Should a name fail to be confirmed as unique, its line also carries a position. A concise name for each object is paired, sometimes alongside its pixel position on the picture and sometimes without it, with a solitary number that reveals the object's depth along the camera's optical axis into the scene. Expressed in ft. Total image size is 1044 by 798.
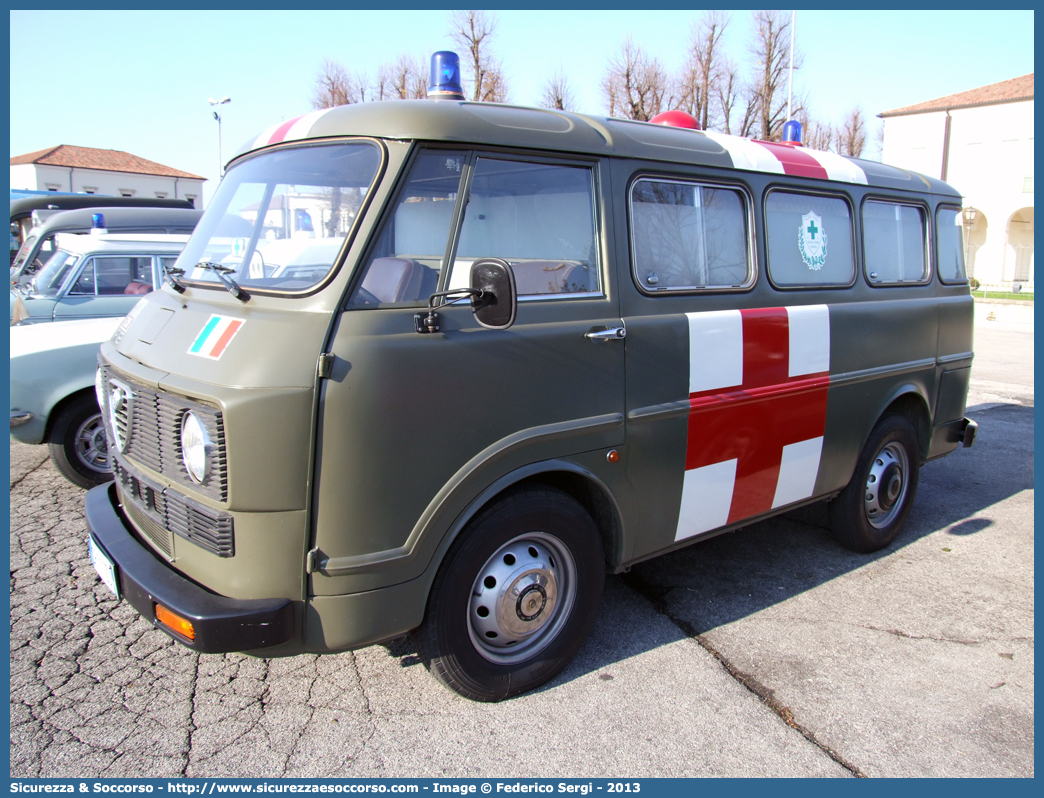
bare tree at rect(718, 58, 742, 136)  102.78
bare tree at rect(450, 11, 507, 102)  78.64
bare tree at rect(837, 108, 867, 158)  152.05
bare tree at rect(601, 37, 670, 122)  98.22
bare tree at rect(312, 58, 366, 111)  91.40
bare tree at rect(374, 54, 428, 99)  87.04
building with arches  129.59
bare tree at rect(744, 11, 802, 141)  97.71
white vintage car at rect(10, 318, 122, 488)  17.53
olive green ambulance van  8.20
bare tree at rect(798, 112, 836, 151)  114.02
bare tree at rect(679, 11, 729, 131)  100.89
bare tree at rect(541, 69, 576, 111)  85.73
